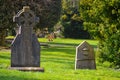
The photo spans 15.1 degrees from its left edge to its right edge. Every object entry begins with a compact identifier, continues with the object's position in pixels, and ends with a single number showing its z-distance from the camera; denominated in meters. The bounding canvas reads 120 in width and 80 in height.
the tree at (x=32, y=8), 37.97
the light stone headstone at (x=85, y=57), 21.05
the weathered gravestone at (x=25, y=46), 18.00
